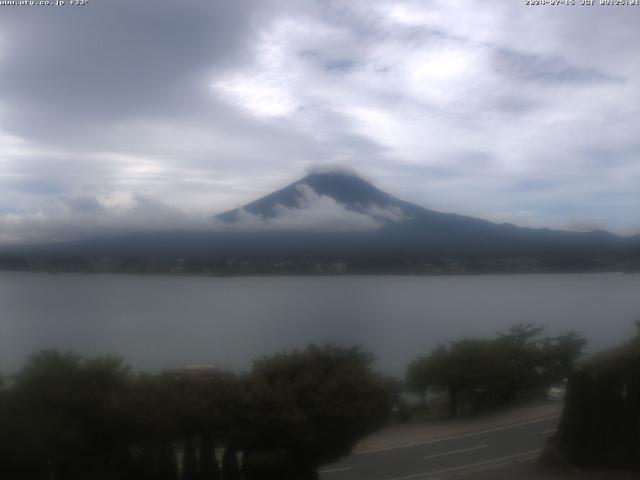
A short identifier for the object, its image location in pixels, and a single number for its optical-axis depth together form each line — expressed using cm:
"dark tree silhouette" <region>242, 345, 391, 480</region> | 1052
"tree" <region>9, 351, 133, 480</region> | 939
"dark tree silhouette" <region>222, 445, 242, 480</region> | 1070
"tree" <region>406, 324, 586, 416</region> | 1738
